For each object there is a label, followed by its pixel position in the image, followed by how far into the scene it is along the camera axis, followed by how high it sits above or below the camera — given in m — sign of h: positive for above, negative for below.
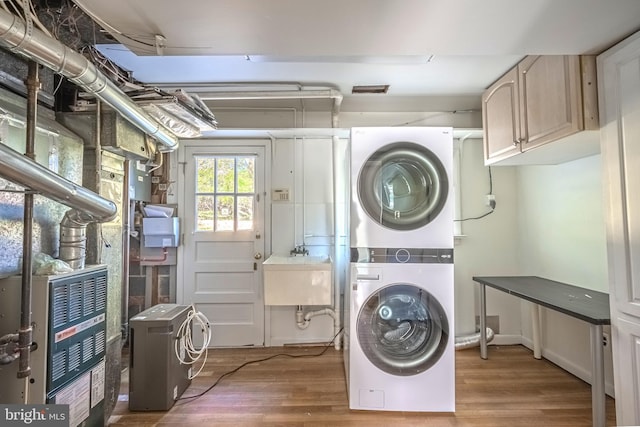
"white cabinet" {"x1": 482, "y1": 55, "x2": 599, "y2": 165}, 1.66 +0.72
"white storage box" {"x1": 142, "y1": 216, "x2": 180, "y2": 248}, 3.02 -0.02
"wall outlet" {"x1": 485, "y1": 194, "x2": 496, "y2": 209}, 3.17 +0.27
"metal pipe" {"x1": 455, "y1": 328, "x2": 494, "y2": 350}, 2.94 -1.08
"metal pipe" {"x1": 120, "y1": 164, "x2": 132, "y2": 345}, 2.35 -0.18
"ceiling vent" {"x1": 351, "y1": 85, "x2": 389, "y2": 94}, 2.74 +1.24
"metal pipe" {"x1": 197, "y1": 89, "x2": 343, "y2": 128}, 2.63 +1.14
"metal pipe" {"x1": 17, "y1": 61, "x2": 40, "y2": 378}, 1.32 -0.07
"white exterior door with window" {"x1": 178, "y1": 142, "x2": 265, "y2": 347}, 3.18 -0.10
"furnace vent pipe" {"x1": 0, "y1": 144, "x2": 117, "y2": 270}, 1.18 +0.16
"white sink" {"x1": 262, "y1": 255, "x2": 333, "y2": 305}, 2.65 -0.46
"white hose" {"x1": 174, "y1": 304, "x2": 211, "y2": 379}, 2.23 -0.80
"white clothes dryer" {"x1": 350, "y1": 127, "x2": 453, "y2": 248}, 2.05 +0.26
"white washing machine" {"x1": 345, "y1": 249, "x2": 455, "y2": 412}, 2.01 -0.73
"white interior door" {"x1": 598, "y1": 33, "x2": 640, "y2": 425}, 1.40 +0.08
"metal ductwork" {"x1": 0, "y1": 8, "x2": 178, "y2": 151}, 1.12 +0.70
